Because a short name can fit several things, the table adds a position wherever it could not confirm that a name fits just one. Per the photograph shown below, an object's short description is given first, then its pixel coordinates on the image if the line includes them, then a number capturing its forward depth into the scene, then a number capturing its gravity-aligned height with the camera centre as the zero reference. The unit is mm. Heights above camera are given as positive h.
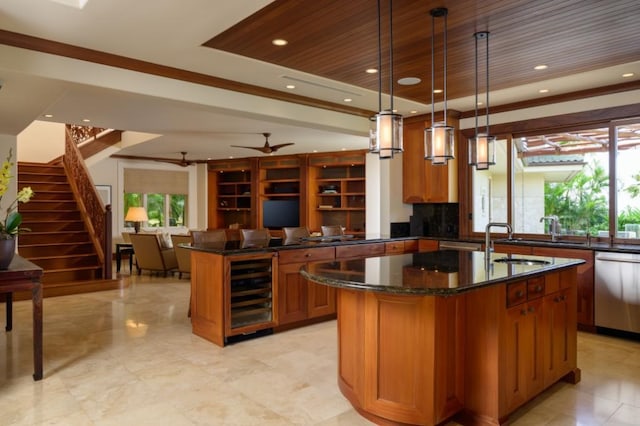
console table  3182 -530
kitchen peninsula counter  4105 -754
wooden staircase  6852 -395
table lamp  9293 -34
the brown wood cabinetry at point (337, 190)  10180 +530
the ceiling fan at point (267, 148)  7730 +1132
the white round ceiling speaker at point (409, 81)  4691 +1421
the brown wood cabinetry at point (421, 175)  6176 +535
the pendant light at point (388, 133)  2758 +499
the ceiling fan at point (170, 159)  10747 +1402
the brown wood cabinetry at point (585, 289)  4535 -798
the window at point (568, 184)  4895 +347
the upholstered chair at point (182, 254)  7615 -706
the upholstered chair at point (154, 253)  7965 -725
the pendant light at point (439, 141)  3131 +505
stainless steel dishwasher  4258 -781
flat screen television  10945 -4
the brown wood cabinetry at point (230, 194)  11805 +529
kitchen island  2404 -734
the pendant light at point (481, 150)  3584 +505
